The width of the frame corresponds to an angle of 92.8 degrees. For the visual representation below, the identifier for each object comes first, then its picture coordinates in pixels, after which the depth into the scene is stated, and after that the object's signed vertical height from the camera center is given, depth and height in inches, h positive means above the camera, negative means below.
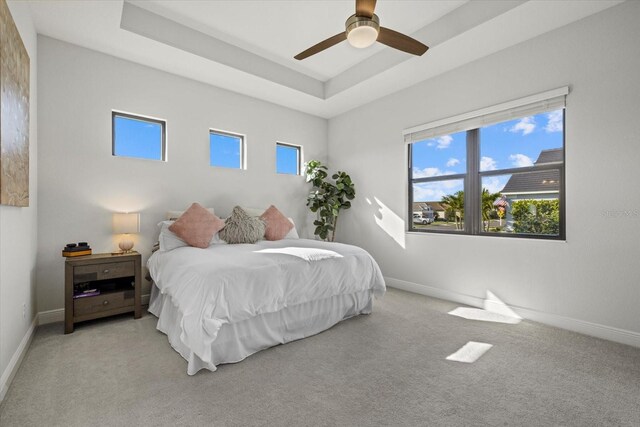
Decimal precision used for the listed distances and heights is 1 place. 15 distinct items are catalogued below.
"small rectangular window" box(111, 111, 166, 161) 142.4 +35.9
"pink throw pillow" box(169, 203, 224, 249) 131.4 -7.2
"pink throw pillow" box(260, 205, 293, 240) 158.1 -7.1
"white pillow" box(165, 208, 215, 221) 144.1 -2.2
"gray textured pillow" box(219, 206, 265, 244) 144.3 -8.8
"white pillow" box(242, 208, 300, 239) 165.2 -1.9
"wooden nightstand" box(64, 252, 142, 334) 110.2 -30.0
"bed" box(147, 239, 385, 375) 84.5 -27.1
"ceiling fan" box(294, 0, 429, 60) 88.1 +55.9
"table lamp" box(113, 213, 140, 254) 128.3 -6.3
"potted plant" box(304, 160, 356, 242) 198.2 +9.7
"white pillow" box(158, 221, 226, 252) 129.3 -12.8
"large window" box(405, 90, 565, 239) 121.9 +17.5
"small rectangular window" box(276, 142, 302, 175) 203.5 +35.7
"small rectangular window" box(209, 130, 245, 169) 172.8 +35.6
